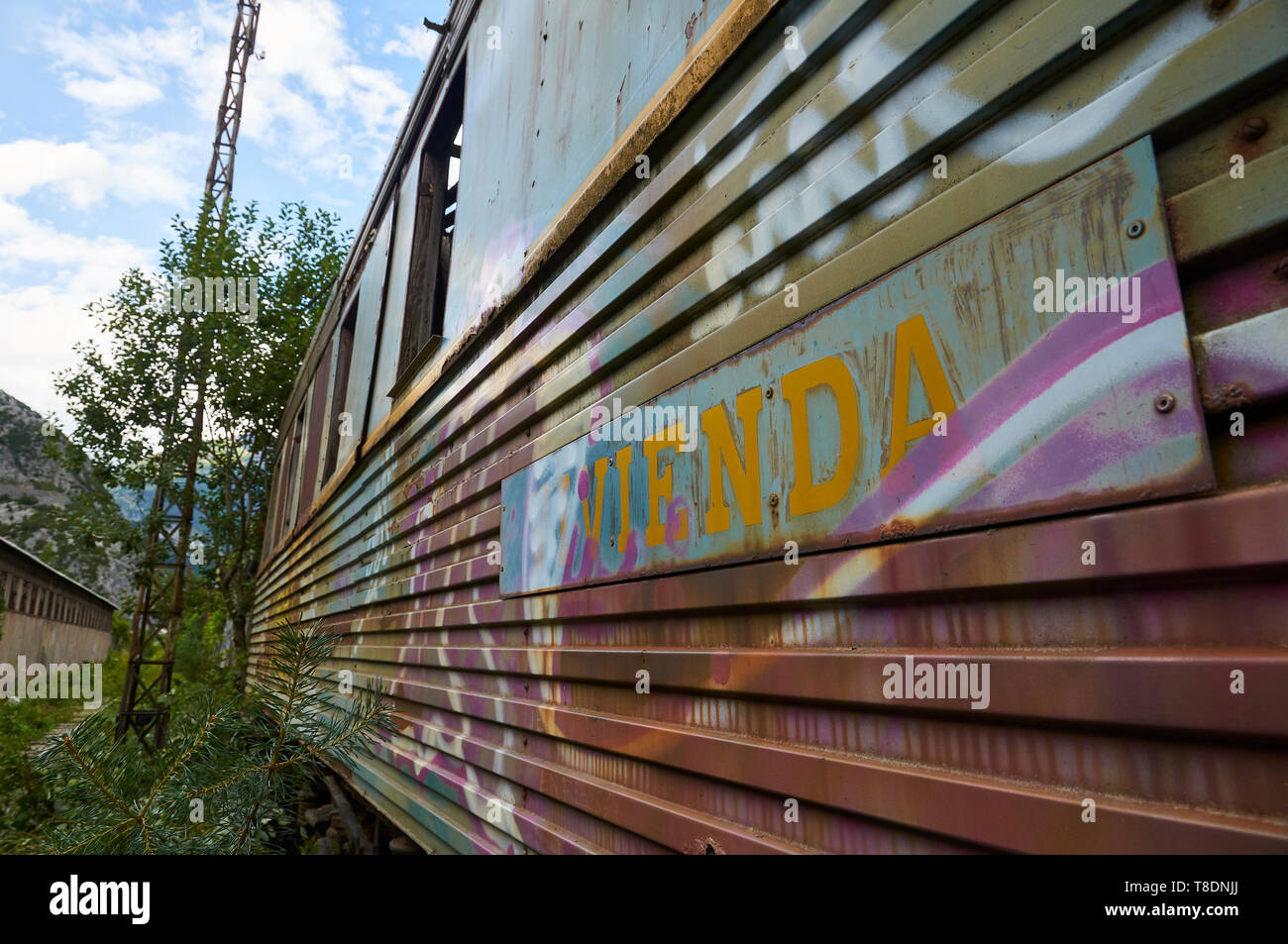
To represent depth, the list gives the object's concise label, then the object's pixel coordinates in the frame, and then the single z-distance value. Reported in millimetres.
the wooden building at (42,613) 19062
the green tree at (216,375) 17250
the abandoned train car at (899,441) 915
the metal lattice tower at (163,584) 12383
